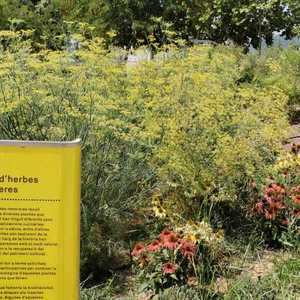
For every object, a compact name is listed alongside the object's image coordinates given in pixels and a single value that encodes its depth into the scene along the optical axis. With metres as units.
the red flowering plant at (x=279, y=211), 4.82
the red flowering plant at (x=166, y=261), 3.89
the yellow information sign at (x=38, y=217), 2.37
